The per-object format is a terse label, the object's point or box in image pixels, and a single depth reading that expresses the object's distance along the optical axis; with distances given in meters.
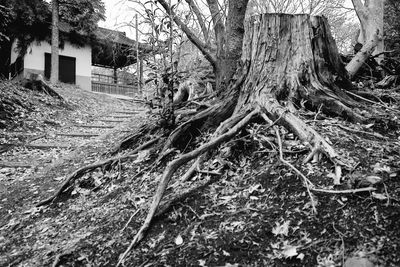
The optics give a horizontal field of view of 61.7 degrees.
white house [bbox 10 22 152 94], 19.48
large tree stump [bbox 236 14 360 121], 3.51
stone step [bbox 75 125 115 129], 8.92
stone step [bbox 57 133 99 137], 7.86
